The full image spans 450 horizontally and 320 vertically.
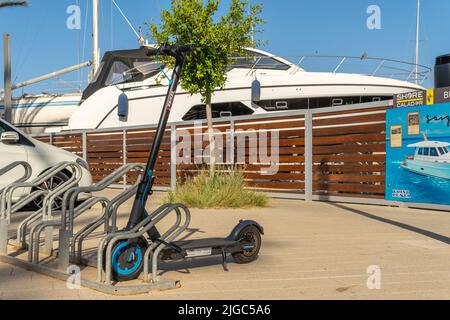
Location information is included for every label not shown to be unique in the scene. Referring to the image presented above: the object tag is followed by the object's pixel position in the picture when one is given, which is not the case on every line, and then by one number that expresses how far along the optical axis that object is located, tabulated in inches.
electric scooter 172.9
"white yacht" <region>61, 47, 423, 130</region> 779.4
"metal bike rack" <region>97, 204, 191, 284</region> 164.6
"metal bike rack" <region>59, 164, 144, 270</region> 188.9
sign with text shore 406.0
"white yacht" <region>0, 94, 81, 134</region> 1111.6
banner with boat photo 404.5
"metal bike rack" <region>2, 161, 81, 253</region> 220.4
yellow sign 414.0
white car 359.9
